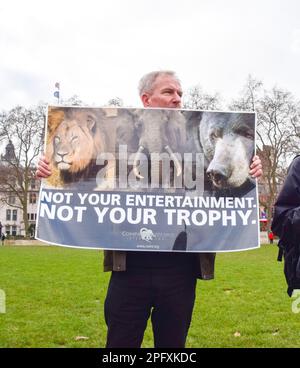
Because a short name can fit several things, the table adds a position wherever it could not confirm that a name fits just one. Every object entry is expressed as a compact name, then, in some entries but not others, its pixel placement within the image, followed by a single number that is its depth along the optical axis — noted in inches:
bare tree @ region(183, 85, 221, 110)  1765.5
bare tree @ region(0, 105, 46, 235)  1984.5
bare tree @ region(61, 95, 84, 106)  1713.2
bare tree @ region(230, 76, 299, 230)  1770.4
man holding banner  119.6
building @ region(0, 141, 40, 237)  2094.0
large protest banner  131.7
